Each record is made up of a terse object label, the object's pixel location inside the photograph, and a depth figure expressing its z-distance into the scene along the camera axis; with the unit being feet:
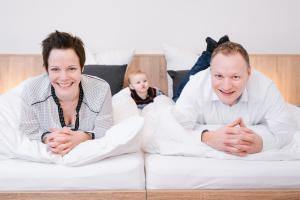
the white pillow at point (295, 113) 6.29
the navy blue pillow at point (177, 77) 8.16
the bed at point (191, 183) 4.20
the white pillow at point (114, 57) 8.63
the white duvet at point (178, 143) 4.58
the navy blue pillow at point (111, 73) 7.91
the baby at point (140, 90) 7.89
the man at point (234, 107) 4.62
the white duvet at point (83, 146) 4.35
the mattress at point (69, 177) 4.24
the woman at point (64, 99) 5.03
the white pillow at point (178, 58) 8.64
